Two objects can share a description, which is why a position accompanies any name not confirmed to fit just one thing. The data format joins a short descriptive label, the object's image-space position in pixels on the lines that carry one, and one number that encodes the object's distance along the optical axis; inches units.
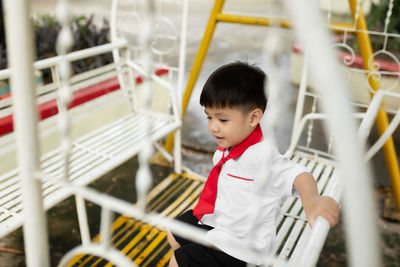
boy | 51.2
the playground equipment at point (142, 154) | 21.3
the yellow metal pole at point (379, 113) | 84.3
